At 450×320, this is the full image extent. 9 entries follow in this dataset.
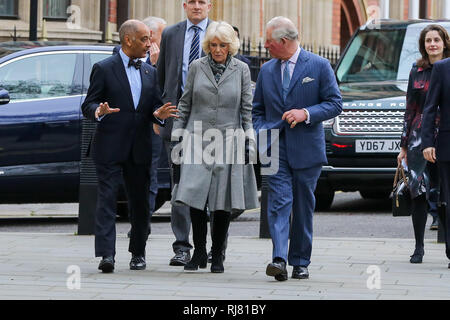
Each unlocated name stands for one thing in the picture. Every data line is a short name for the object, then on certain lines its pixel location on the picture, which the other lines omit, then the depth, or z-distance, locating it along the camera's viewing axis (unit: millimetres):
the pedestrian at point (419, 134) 19047
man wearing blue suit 16687
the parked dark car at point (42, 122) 23672
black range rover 26453
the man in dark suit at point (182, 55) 18569
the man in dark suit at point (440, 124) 17781
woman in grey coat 16844
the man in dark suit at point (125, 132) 17125
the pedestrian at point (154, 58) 21094
